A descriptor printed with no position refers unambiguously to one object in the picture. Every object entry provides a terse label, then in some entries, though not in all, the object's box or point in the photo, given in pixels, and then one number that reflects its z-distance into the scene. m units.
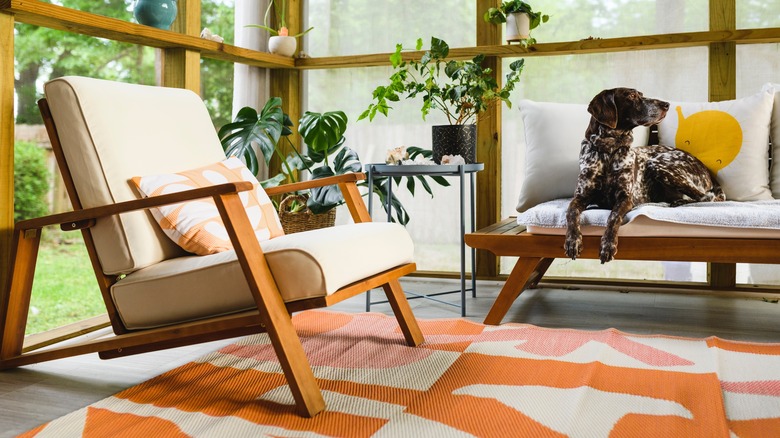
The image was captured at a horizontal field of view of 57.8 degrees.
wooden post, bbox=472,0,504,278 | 3.75
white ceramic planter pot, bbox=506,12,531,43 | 3.55
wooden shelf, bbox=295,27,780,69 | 3.34
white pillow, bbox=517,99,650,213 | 3.17
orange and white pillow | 2.09
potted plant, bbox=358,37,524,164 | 3.26
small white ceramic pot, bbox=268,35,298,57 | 3.86
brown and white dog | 2.62
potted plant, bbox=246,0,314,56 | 3.86
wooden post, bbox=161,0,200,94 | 3.18
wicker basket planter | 3.54
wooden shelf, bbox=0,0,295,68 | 2.39
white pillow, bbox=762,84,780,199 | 3.06
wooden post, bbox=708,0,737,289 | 3.38
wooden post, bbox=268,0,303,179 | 4.10
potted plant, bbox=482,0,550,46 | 3.53
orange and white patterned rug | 1.68
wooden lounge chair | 1.76
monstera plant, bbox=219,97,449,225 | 3.29
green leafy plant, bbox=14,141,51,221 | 5.00
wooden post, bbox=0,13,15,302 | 2.34
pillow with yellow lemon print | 3.02
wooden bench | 2.46
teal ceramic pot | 2.96
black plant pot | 3.26
